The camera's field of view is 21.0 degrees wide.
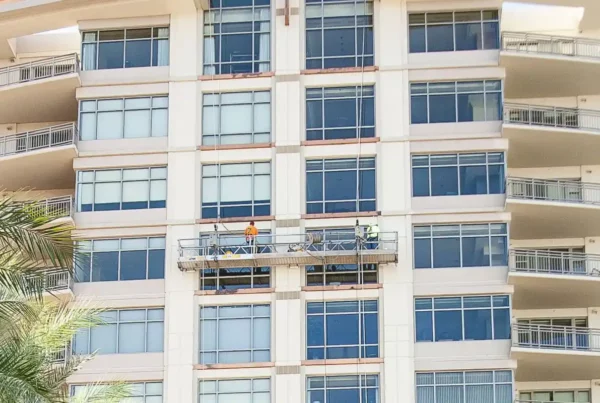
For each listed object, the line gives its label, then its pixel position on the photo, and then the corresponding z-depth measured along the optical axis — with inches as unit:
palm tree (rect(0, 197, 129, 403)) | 1198.3
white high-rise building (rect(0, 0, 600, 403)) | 2180.1
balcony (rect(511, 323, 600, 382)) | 2139.5
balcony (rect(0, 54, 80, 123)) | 2321.6
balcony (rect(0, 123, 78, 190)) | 2299.5
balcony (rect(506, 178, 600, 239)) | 2198.6
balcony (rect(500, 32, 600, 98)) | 2237.9
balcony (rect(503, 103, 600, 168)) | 2223.2
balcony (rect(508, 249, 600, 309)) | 2171.5
